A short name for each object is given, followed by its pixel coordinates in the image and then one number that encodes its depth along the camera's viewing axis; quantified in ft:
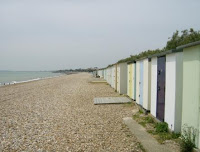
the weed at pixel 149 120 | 22.49
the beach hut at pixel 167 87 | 17.07
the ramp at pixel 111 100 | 37.05
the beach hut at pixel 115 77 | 56.96
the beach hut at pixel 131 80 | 35.32
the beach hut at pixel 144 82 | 25.91
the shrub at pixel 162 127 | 18.57
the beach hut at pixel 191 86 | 13.51
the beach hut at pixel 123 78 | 47.83
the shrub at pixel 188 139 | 13.64
